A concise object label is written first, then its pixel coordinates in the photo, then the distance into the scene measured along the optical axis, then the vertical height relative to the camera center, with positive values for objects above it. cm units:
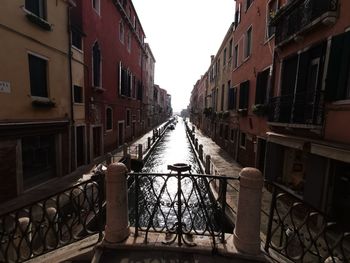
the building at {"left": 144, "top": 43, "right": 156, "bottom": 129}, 3402 +496
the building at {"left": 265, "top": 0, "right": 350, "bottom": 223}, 522 +45
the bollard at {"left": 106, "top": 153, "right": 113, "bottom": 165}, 1082 -268
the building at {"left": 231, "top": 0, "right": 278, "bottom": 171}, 977 +211
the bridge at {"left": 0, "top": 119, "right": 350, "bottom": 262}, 331 -228
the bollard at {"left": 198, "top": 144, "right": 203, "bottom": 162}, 1557 -309
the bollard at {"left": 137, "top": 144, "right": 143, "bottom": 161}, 1467 -307
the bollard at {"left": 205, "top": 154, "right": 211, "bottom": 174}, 1068 -274
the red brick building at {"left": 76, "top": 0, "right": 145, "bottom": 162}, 1307 +299
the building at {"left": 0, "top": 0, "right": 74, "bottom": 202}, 712 +38
